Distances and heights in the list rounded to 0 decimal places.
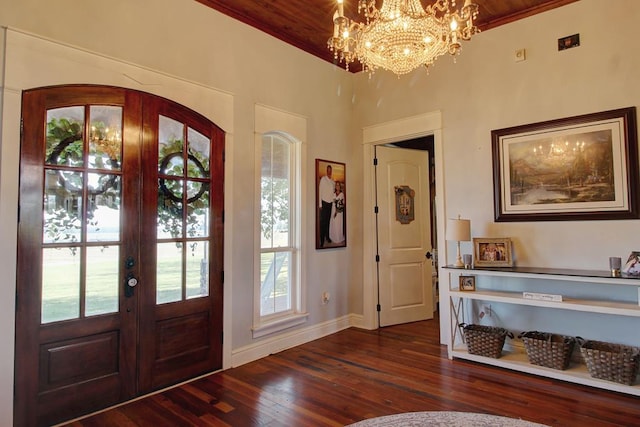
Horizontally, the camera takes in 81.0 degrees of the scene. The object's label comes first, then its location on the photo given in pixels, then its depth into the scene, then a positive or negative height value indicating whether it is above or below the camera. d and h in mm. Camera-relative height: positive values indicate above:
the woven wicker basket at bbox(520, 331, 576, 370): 3220 -1051
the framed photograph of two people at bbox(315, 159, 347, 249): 4640 +359
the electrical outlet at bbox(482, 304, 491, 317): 3943 -831
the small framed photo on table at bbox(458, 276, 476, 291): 3828 -535
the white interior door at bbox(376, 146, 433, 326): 5059 -68
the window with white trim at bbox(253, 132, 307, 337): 4012 -46
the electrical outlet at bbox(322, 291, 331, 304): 4672 -807
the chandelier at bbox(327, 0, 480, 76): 2436 +1331
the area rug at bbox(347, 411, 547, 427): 2498 -1289
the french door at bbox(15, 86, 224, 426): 2521 -111
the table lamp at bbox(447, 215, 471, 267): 3740 +10
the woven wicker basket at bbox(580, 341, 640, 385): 2895 -1053
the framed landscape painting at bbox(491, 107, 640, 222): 3250 +574
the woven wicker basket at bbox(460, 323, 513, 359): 3541 -1044
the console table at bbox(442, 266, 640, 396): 3004 -616
